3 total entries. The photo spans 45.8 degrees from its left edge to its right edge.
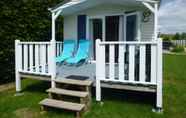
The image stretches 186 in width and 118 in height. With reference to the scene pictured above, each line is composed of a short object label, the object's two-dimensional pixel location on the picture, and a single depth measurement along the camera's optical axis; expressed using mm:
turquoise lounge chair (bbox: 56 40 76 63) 8033
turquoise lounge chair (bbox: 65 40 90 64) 7821
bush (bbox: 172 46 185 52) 24297
